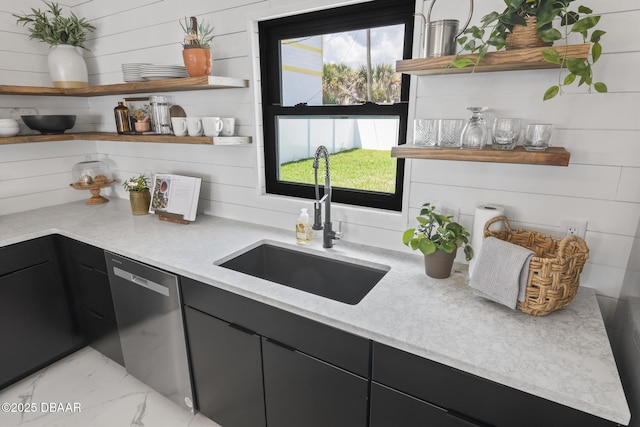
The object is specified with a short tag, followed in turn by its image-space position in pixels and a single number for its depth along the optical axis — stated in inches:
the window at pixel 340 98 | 65.4
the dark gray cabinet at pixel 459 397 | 35.5
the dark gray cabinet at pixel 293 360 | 47.4
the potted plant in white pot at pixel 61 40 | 92.1
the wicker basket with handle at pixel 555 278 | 42.3
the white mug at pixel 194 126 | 78.7
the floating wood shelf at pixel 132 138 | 74.9
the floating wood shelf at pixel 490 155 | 43.9
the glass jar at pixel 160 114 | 85.7
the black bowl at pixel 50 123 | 90.8
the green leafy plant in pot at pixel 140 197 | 91.5
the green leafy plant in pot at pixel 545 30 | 39.8
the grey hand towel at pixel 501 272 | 44.2
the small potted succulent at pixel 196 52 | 71.4
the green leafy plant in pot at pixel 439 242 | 53.7
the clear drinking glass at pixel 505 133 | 48.3
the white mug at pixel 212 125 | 75.9
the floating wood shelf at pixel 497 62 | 40.5
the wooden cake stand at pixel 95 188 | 102.4
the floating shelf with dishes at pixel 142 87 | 70.5
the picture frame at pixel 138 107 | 92.0
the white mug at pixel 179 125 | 79.8
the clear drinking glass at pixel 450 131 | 52.9
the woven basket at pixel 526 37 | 42.9
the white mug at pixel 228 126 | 78.5
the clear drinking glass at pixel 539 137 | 47.5
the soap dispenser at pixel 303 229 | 71.3
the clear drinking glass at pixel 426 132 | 54.5
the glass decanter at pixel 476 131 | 50.4
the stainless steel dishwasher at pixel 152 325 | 65.9
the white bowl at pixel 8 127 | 85.9
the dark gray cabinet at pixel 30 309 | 77.2
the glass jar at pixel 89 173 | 102.7
